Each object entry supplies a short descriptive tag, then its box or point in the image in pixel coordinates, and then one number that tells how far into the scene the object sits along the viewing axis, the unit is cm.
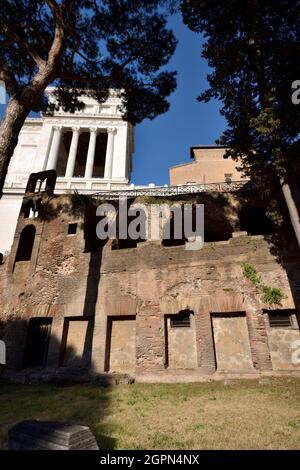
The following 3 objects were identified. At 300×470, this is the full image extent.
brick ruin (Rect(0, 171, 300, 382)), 948
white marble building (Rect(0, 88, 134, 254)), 2545
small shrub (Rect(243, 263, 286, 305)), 962
